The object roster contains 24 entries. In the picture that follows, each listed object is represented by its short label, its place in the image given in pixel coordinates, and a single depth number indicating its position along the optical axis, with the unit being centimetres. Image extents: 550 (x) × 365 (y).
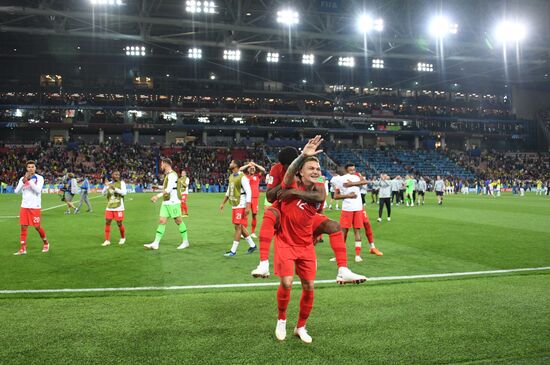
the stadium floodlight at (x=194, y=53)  5285
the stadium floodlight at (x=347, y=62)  6067
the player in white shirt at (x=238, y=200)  1071
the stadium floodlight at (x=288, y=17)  3164
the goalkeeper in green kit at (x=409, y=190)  2700
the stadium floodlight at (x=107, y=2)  2955
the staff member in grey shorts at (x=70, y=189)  2152
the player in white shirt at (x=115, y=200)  1180
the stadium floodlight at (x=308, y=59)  5943
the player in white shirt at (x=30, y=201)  1048
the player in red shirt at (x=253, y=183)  1143
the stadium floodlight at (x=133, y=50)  5829
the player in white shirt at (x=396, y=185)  2716
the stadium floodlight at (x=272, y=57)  6050
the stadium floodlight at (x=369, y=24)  3197
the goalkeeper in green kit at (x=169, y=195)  1098
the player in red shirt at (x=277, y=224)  478
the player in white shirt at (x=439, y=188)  2819
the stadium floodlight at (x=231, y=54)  5508
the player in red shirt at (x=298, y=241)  481
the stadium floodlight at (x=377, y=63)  6621
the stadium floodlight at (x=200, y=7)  3175
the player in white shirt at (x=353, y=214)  990
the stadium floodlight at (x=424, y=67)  6894
